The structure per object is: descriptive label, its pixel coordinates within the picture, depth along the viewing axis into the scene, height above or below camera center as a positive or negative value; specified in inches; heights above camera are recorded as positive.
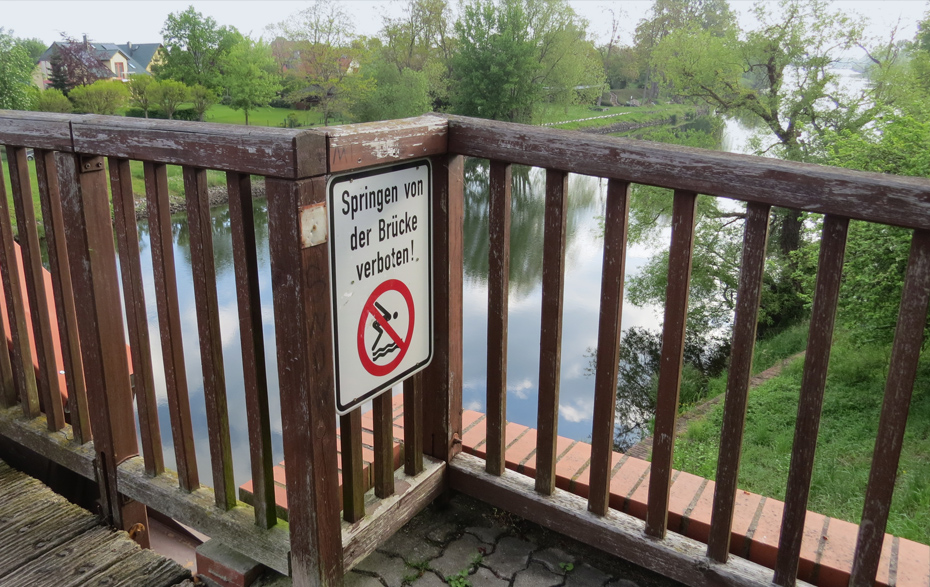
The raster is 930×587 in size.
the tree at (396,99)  1775.3 -50.8
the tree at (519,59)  1748.3 +44.9
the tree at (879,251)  422.6 -96.7
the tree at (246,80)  2004.2 -11.1
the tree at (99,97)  1685.5 -51.5
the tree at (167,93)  1803.6 -42.1
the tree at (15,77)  1453.4 -5.8
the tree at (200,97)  1883.6 -54.2
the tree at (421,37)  2117.4 +113.1
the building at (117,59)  2137.6 +53.0
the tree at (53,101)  1654.8 -59.3
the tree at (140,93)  1811.4 -42.7
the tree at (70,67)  1961.1 +19.2
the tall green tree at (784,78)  791.7 +1.9
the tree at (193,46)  2111.2 +85.2
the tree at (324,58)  1942.7 +50.6
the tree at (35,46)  2564.2 +95.8
